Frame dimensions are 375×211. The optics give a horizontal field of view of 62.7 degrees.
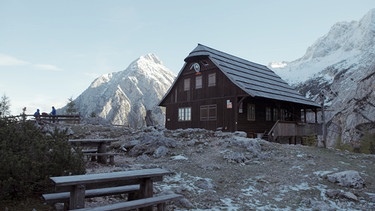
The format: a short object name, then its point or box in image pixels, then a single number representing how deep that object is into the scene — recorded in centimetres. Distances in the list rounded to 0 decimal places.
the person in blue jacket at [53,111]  3010
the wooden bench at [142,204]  490
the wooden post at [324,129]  1838
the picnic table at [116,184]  477
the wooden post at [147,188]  589
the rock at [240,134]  1861
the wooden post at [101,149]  1126
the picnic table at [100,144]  1040
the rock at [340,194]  847
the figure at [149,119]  3114
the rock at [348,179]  953
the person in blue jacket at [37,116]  2647
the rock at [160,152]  1271
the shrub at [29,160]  540
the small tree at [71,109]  4879
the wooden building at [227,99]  2383
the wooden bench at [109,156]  1045
